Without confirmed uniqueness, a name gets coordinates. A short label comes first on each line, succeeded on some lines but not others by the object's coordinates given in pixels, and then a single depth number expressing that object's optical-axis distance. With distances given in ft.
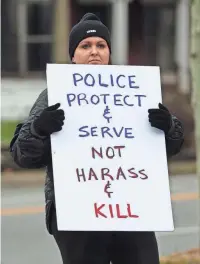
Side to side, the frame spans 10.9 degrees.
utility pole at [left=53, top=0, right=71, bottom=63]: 81.97
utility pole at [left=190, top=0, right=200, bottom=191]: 27.37
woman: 14.40
